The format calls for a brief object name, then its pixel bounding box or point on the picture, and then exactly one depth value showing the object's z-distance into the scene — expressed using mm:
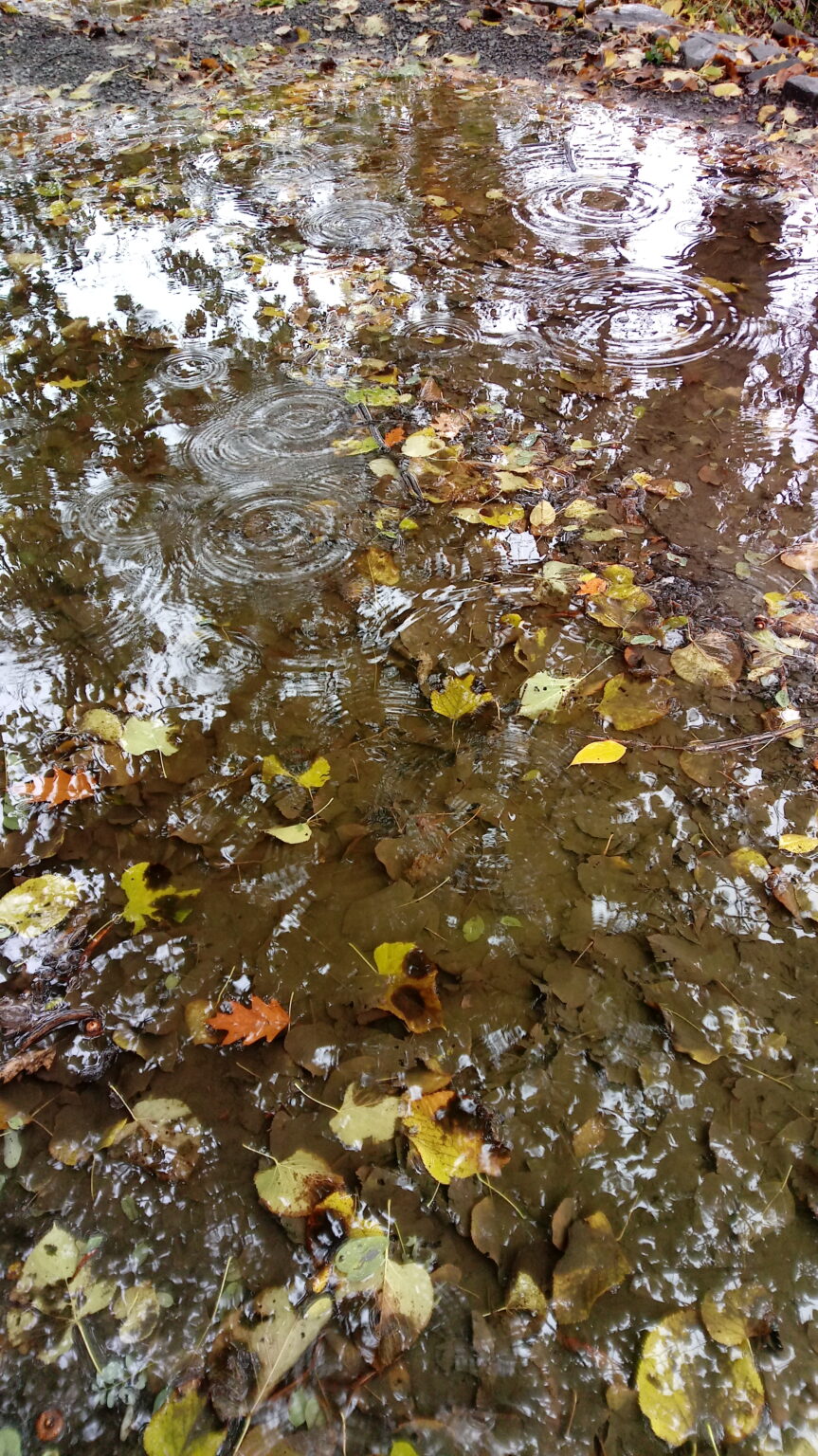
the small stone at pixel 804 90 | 5168
